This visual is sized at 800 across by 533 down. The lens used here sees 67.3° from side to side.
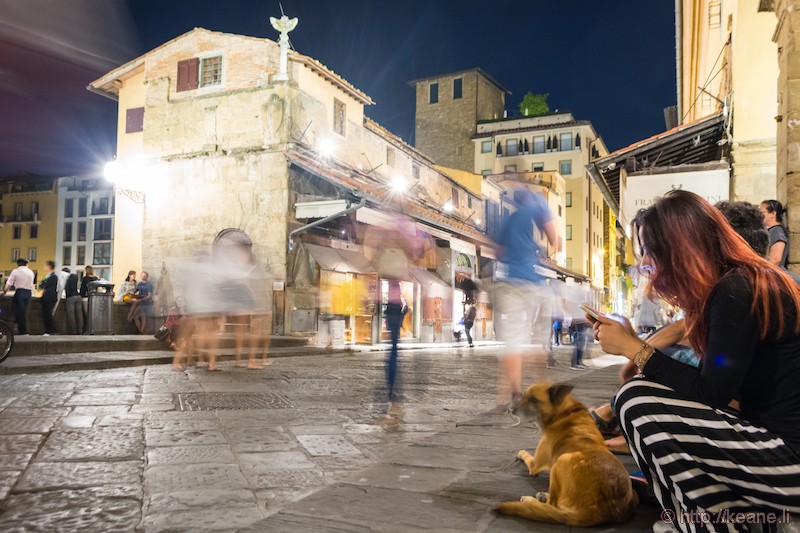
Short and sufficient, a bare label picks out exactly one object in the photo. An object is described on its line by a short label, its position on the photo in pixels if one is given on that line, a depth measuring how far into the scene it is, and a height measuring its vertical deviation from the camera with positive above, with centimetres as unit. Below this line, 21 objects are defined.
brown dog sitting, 210 -66
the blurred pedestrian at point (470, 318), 1934 -40
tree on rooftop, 5259 +1792
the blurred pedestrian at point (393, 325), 522 -18
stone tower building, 4825 +1579
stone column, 580 +184
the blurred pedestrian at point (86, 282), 1366 +38
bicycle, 793 -55
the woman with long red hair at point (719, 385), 174 -23
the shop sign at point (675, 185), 1066 +237
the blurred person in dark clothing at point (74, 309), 1346 -22
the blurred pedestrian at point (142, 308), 1473 -19
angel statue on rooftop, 1778 +779
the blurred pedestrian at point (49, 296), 1265 +5
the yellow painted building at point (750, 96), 991 +366
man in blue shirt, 501 +32
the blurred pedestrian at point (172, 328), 1055 -49
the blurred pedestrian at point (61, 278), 1350 +54
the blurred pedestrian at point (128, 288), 1597 +32
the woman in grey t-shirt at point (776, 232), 541 +72
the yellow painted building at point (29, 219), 5916 +780
